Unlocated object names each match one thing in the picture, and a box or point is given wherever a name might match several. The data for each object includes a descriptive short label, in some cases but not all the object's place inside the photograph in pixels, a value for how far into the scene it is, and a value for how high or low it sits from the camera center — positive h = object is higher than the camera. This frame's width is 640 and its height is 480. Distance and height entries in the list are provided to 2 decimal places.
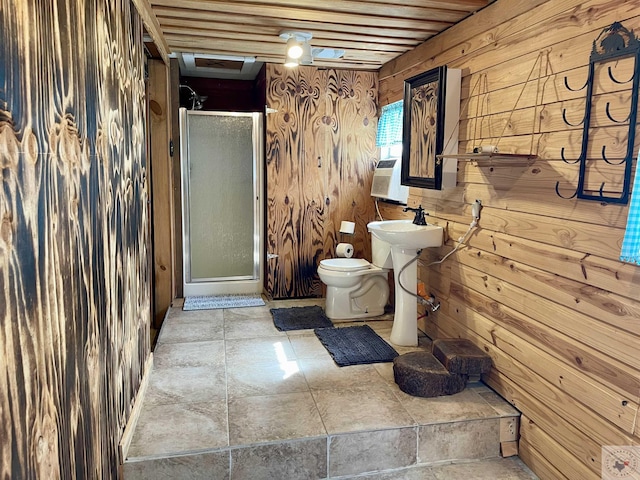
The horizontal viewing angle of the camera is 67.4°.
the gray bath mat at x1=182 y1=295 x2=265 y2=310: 4.06 -1.13
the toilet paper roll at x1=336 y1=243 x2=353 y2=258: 4.16 -0.66
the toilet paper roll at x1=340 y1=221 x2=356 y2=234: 4.26 -0.47
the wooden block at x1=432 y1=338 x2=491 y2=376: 2.51 -0.97
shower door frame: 4.25 -0.50
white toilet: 3.72 -0.87
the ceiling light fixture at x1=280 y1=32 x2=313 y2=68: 3.14 +0.85
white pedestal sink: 3.01 -0.56
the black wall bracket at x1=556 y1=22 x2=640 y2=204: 1.70 +0.22
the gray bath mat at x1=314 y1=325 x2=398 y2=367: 2.98 -1.14
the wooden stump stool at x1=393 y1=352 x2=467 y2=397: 2.50 -1.06
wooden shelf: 2.17 +0.09
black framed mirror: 2.93 +0.30
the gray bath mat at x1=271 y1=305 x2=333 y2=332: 3.61 -1.14
